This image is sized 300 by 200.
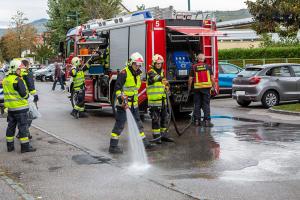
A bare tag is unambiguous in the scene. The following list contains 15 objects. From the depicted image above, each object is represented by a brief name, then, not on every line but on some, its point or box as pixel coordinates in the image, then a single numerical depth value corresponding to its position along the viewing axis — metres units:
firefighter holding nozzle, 10.41
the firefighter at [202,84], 13.92
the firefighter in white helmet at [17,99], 10.54
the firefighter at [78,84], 16.44
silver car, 18.14
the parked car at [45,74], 48.22
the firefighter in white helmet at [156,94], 11.31
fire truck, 14.34
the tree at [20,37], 86.81
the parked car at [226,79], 22.94
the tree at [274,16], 18.03
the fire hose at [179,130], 11.60
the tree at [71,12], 51.47
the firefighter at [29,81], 11.95
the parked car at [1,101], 18.69
